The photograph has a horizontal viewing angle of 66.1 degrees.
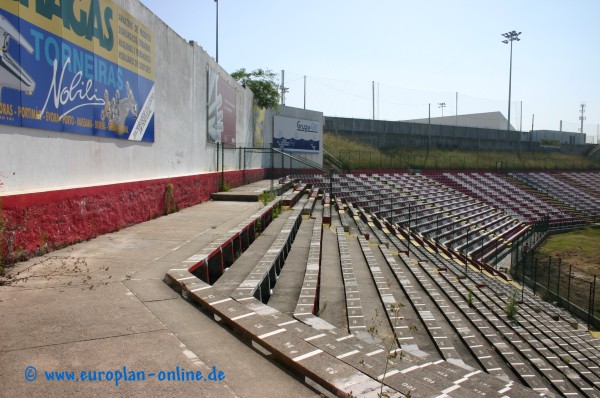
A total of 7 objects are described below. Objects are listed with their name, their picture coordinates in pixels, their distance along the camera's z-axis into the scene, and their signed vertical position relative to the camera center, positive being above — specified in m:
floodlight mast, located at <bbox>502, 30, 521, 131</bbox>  56.16 +16.21
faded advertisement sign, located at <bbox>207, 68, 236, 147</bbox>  15.28 +1.90
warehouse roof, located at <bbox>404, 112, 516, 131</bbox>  70.62 +7.60
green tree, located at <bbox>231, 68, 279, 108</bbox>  24.77 +4.06
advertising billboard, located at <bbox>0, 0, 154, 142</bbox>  5.87 +1.42
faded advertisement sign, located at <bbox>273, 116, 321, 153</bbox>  27.19 +1.81
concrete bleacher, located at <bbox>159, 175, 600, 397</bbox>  3.19 -1.91
